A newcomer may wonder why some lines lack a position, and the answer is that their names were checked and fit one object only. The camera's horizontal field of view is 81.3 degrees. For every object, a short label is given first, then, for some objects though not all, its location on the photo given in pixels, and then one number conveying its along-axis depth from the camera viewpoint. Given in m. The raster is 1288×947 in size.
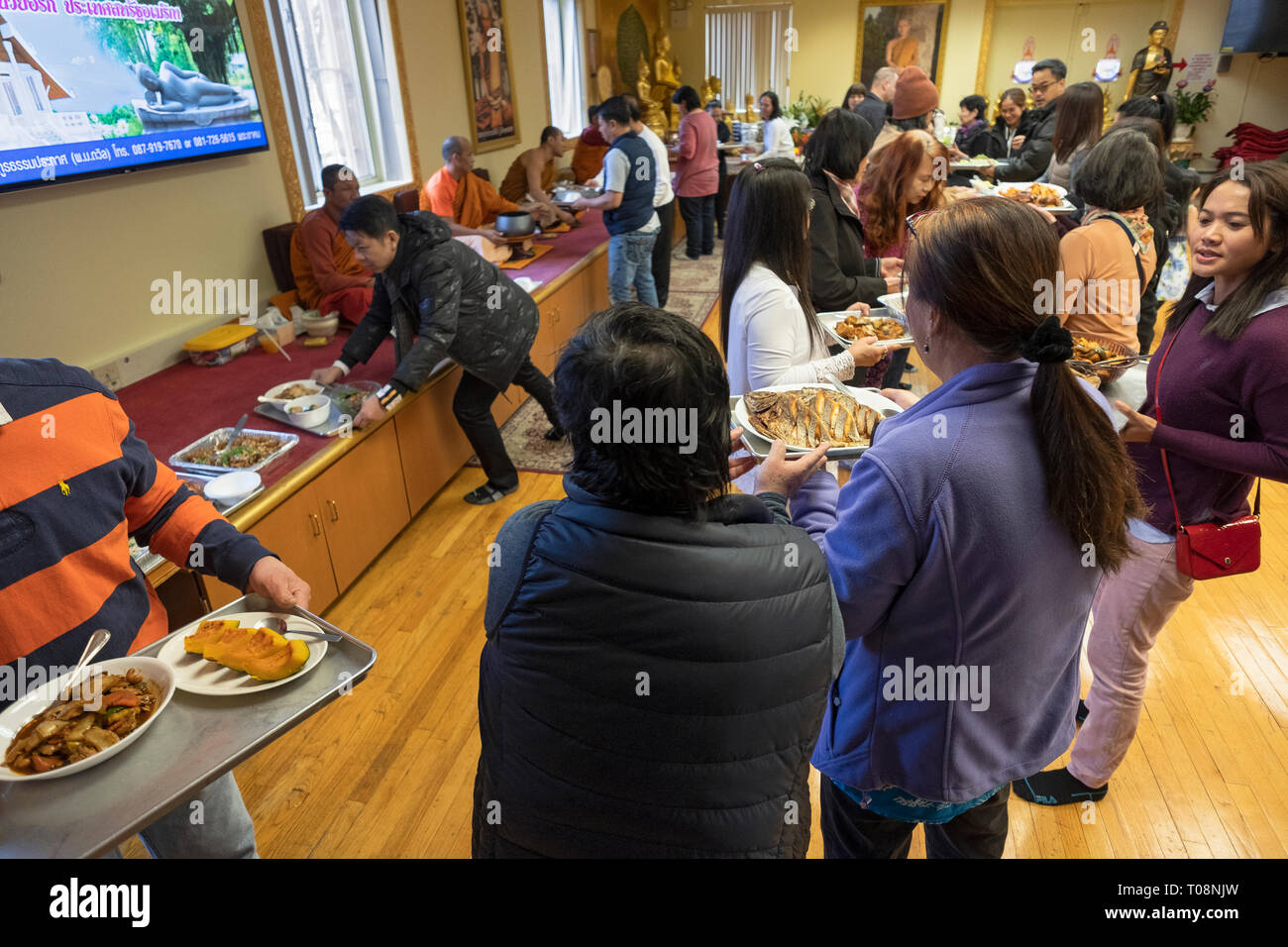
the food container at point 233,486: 2.17
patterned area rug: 3.78
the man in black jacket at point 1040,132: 4.89
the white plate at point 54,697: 1.02
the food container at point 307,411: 2.63
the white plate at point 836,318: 2.29
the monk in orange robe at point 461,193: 4.77
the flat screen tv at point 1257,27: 7.09
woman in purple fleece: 0.96
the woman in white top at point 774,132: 7.31
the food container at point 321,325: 3.53
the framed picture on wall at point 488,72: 5.39
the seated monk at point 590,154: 6.92
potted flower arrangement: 8.46
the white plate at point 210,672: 1.16
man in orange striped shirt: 1.16
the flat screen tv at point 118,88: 2.50
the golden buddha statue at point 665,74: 9.34
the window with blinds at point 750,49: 10.36
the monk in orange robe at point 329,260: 3.63
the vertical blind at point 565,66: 7.16
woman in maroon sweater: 1.41
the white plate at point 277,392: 2.74
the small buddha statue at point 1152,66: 7.00
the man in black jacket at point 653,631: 0.82
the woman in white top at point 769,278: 1.90
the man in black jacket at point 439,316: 2.77
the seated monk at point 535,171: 5.73
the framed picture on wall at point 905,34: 9.60
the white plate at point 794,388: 1.54
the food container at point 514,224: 4.85
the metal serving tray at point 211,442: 2.34
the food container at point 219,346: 3.20
